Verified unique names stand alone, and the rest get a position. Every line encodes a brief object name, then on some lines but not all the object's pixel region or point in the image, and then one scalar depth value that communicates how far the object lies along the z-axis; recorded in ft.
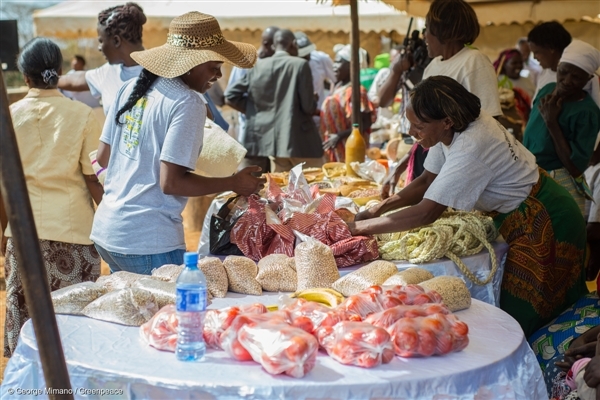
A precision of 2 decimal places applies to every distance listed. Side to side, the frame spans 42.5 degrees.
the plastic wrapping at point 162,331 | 7.17
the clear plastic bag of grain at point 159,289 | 8.22
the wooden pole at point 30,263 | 6.17
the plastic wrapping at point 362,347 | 6.73
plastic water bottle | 6.93
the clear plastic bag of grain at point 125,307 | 7.94
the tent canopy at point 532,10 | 25.05
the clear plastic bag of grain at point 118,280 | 8.78
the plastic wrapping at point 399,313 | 7.33
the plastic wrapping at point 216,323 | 7.18
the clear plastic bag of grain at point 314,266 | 9.32
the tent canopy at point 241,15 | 33.63
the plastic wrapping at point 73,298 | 8.23
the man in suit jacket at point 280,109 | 26.16
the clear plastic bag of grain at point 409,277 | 8.90
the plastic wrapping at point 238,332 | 6.86
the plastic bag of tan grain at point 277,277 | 9.40
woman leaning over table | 11.14
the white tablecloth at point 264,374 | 6.39
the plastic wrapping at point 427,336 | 6.92
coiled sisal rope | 10.85
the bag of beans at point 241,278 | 9.27
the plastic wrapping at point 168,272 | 9.01
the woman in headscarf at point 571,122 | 16.80
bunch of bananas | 8.55
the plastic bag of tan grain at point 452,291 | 8.48
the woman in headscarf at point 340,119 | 27.14
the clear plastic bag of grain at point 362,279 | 8.98
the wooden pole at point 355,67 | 21.11
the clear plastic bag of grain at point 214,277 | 9.11
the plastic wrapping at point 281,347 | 6.44
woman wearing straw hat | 10.02
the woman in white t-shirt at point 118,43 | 15.44
